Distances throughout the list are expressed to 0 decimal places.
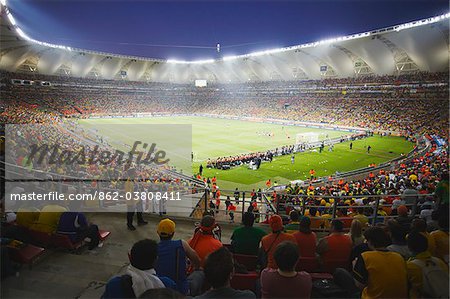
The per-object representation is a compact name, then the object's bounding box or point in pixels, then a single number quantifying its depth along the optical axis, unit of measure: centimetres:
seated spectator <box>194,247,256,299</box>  258
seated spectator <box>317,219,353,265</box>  444
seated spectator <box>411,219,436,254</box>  434
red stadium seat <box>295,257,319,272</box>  444
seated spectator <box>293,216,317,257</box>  455
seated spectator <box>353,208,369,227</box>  580
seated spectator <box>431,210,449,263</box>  450
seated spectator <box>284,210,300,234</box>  576
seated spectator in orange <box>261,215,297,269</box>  416
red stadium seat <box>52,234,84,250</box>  536
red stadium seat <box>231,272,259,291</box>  384
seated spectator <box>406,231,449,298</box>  333
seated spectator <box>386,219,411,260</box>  408
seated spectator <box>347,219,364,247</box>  470
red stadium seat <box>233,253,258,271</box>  459
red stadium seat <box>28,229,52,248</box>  542
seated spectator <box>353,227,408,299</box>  326
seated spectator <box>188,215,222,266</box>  417
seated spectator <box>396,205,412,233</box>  599
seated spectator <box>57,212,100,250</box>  536
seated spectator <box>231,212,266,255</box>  465
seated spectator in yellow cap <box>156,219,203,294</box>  364
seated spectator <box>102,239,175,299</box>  273
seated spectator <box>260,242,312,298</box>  293
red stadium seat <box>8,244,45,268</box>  466
